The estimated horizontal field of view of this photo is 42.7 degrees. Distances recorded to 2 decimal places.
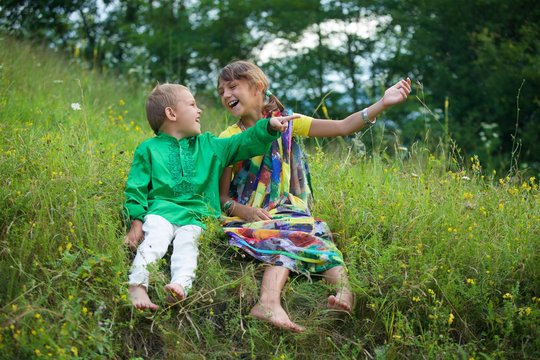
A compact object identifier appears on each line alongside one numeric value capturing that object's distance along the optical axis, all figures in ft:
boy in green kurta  11.19
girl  11.49
